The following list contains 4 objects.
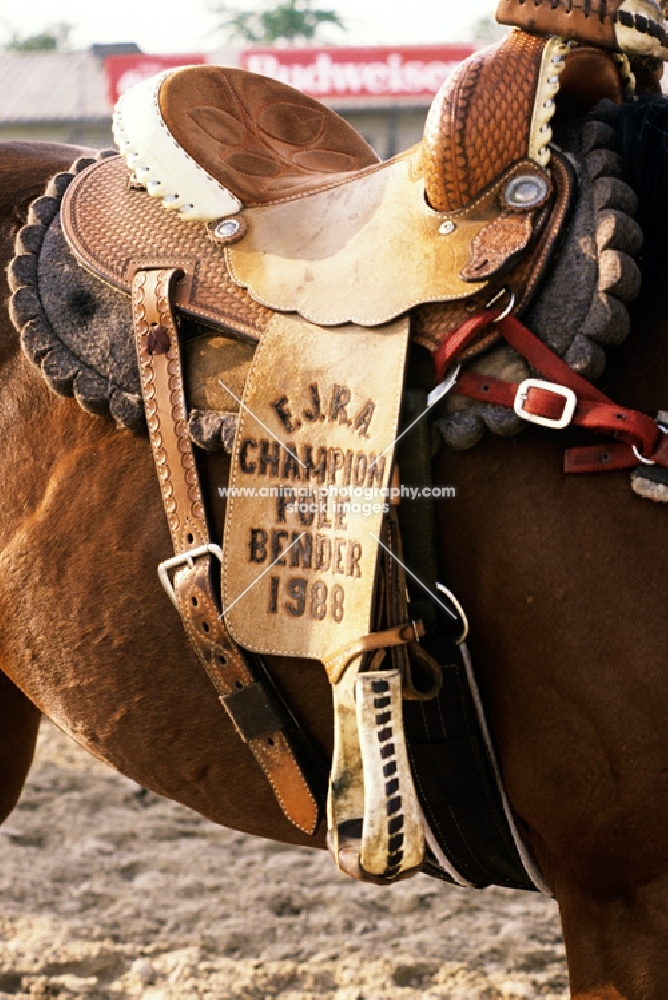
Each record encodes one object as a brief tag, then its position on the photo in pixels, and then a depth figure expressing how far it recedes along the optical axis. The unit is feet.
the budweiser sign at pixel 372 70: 56.80
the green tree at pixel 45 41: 122.11
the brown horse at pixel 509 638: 4.61
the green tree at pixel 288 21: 107.04
